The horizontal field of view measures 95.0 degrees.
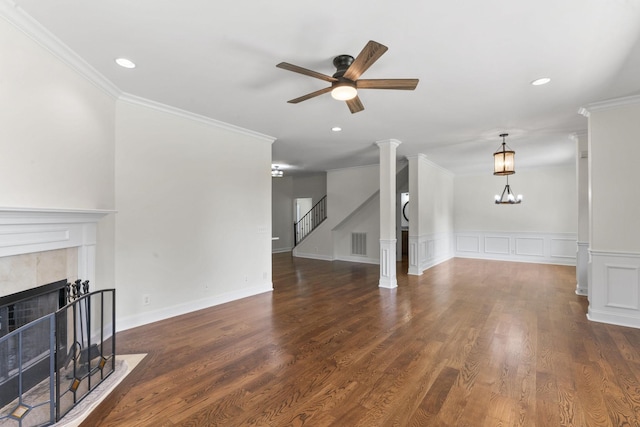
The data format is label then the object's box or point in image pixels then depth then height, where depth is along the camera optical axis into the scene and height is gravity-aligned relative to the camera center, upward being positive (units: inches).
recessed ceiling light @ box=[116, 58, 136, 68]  106.7 +56.5
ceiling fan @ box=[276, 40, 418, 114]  90.7 +45.0
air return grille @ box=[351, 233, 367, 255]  350.0 -34.7
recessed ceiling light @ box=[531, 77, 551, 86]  120.6 +55.8
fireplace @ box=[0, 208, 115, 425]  78.5 -26.8
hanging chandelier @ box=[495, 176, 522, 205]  282.4 +17.9
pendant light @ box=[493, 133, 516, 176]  195.6 +35.2
